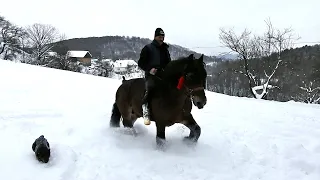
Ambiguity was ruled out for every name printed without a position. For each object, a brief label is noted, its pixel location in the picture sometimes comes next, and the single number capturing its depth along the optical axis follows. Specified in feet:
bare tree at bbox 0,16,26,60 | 175.11
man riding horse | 19.75
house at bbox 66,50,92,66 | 355.36
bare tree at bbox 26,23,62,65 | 200.85
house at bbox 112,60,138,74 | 266.04
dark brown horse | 17.21
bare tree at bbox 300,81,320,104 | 131.16
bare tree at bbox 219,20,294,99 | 115.24
